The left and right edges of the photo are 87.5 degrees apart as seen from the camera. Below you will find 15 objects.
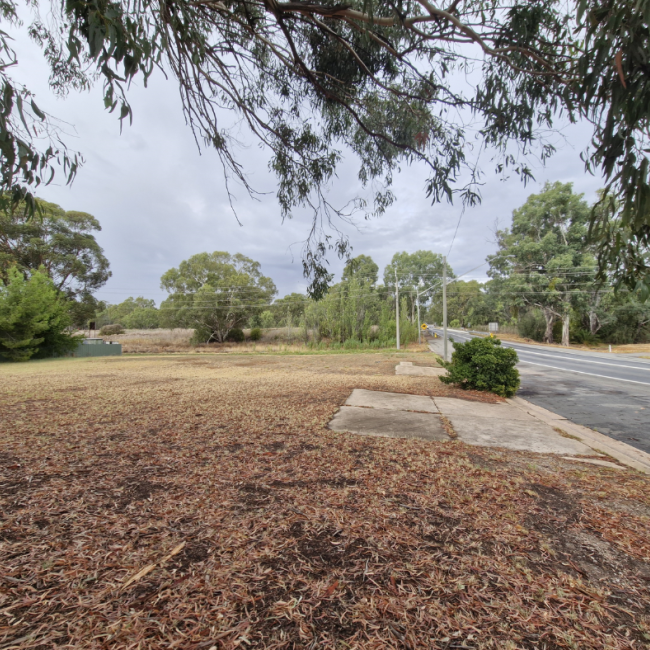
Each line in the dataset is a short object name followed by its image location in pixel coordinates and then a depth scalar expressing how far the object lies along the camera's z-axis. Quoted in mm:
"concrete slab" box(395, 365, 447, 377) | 9914
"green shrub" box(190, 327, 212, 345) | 32969
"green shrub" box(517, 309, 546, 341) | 35541
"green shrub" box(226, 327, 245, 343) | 33844
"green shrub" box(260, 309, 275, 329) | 41844
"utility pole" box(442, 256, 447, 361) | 13936
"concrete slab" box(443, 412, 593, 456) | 3559
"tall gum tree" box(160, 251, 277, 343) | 33312
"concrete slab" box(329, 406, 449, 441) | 3820
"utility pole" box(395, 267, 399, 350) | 23134
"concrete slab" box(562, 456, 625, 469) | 3139
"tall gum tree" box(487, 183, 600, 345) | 26922
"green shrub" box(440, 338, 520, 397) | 6824
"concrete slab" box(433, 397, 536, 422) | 5004
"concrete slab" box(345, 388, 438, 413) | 5266
